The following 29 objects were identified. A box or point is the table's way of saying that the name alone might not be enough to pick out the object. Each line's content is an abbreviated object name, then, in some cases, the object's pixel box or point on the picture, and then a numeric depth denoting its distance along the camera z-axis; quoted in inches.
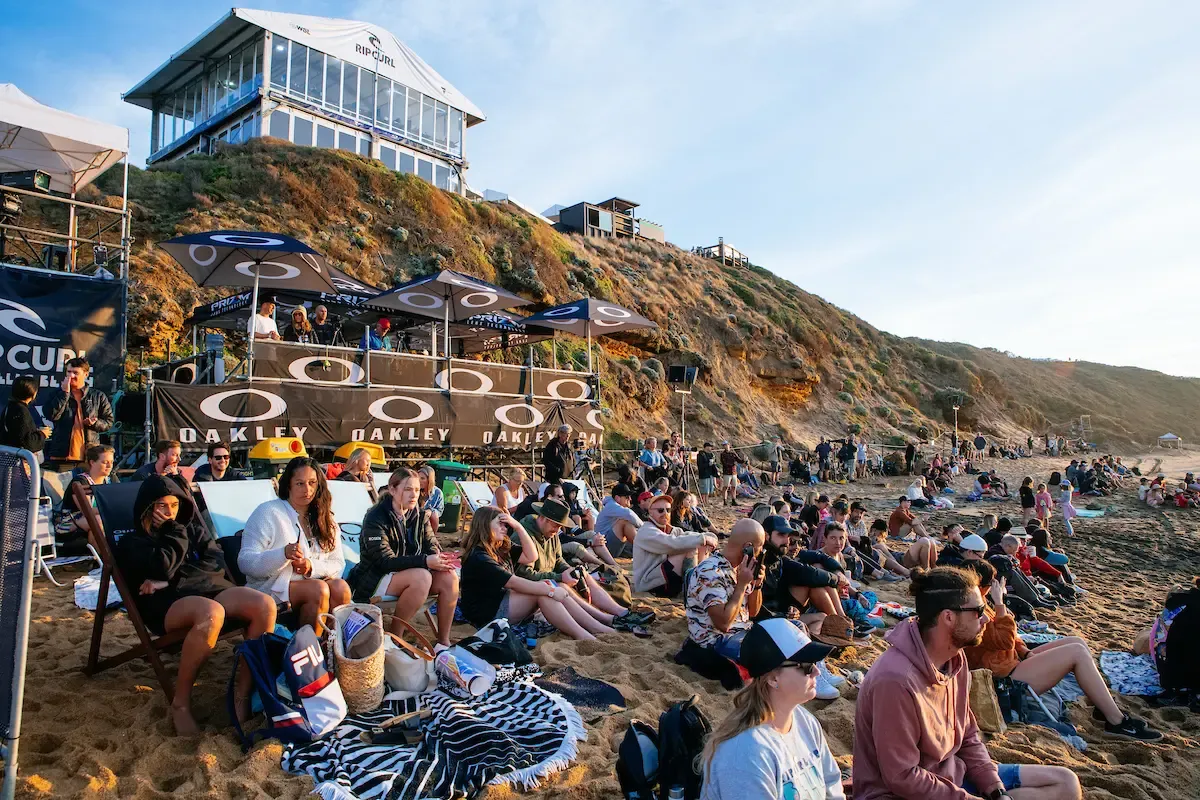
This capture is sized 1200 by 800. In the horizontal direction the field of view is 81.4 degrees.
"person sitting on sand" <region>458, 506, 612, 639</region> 203.8
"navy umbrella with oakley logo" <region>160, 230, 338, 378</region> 377.1
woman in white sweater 148.6
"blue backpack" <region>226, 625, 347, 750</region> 127.1
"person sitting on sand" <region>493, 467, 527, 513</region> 322.0
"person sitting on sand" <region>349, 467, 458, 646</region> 176.9
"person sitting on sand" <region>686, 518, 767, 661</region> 178.9
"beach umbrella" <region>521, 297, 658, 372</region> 524.4
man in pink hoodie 99.3
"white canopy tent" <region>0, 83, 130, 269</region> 344.9
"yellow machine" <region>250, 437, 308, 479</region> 316.2
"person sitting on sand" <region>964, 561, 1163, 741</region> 170.4
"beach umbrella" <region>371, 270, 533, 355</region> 460.8
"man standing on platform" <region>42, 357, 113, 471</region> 252.1
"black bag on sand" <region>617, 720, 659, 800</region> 105.7
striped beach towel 116.1
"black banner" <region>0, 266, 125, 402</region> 331.0
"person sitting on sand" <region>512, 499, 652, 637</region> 221.6
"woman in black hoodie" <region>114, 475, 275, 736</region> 137.4
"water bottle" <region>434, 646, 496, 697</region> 145.1
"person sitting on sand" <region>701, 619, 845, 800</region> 80.5
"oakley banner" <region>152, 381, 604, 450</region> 355.3
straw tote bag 136.3
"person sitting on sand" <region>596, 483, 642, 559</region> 337.4
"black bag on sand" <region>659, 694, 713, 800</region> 101.9
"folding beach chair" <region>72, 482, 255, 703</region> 134.8
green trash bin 375.2
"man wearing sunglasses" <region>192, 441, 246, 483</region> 286.0
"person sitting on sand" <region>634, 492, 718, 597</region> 253.6
